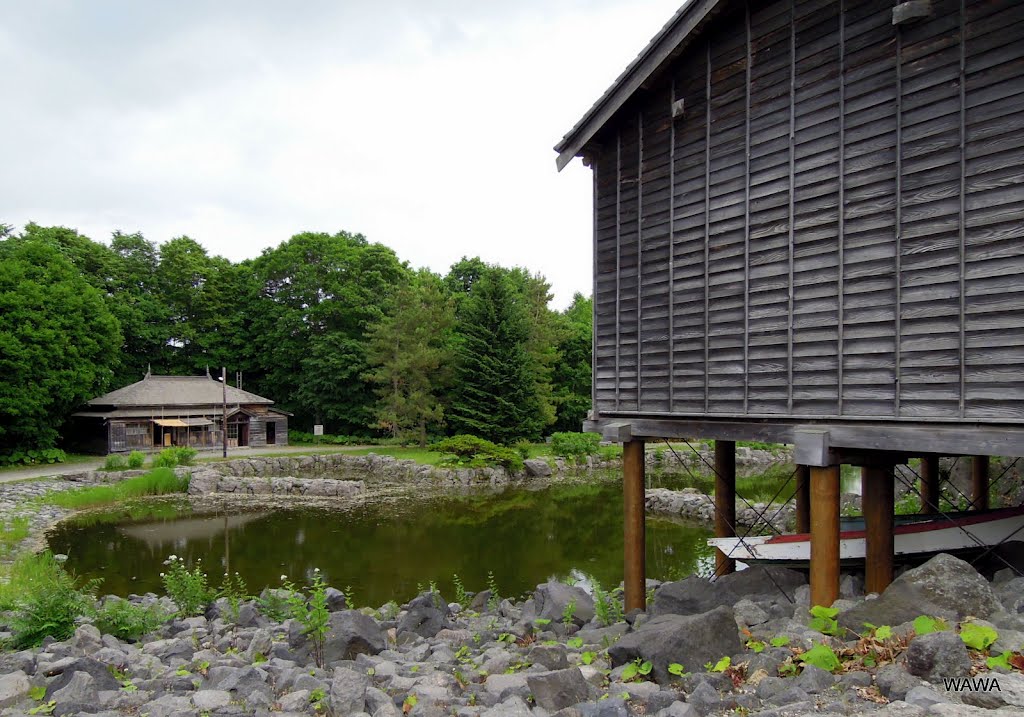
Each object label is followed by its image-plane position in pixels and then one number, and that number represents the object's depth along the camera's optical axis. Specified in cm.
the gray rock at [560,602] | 920
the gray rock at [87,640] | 757
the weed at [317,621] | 736
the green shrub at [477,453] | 2866
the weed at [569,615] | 866
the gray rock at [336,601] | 1011
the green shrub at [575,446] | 3238
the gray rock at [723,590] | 798
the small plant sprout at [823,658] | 477
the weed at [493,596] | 1089
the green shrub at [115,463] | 2616
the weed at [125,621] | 859
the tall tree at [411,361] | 3459
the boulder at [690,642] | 554
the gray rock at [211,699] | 582
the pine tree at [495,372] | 3297
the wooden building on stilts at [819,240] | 571
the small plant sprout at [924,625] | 470
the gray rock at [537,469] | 2983
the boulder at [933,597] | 520
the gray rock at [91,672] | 617
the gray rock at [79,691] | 578
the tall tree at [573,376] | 4116
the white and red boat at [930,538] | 778
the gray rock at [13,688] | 587
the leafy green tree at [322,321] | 4031
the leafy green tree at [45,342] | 2823
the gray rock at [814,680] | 450
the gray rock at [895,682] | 417
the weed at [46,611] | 805
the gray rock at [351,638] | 731
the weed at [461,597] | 1145
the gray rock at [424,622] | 889
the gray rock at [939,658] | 423
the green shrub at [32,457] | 2892
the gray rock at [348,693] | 559
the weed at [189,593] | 1016
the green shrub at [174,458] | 2683
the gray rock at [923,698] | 393
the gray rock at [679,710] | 445
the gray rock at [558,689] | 531
